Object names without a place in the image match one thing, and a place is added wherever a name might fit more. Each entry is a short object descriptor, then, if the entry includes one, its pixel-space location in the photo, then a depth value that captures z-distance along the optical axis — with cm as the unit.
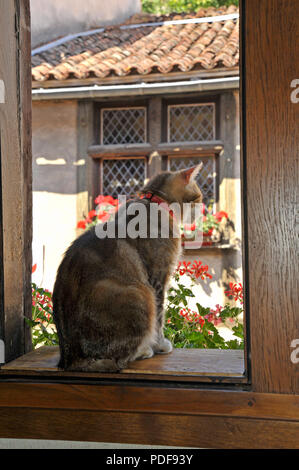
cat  173
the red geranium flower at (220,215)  528
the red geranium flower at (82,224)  513
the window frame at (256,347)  148
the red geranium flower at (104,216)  360
